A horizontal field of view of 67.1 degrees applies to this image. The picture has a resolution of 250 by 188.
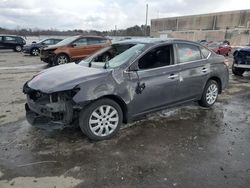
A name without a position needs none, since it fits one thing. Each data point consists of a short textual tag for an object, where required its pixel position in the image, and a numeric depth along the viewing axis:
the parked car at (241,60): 7.31
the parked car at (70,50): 9.71
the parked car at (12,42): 18.72
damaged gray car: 2.87
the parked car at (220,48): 17.80
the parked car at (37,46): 15.63
